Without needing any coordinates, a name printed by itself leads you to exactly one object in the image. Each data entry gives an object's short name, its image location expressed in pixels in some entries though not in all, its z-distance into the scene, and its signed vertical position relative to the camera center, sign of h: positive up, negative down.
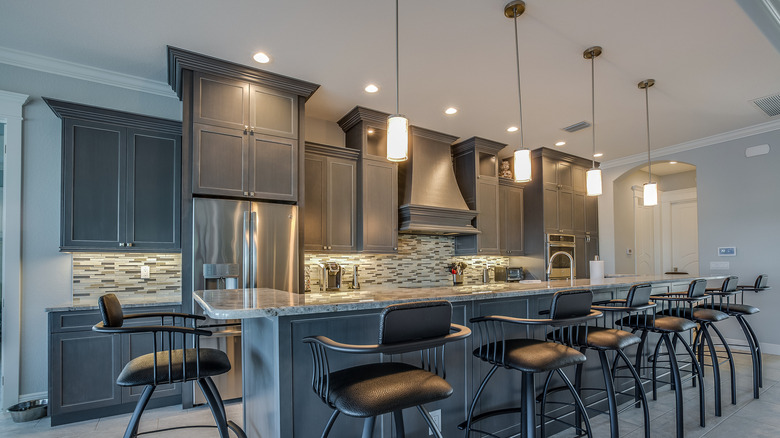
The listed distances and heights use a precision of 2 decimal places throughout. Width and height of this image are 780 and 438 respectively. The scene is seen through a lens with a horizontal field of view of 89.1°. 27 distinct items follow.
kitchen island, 1.55 -0.48
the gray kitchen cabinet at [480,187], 5.26 +0.64
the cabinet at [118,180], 3.04 +0.48
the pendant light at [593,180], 3.37 +0.45
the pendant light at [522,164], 2.92 +0.51
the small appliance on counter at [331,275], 4.16 -0.41
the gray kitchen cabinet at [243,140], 3.12 +0.81
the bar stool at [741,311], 3.31 -0.69
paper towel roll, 3.47 -0.33
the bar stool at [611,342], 2.03 -0.58
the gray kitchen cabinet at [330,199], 3.97 +0.38
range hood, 4.57 +0.53
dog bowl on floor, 2.76 -1.20
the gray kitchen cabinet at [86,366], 2.74 -0.90
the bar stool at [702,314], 2.89 -0.65
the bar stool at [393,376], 1.24 -0.50
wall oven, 5.68 -0.27
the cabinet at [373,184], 4.24 +0.56
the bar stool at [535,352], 1.67 -0.53
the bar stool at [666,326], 2.37 -0.62
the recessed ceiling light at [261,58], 3.07 +1.41
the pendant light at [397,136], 2.29 +0.58
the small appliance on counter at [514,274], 5.77 -0.59
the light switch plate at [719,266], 5.20 -0.46
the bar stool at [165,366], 1.65 -0.56
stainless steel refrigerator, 3.06 -0.13
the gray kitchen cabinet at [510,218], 5.66 +0.23
